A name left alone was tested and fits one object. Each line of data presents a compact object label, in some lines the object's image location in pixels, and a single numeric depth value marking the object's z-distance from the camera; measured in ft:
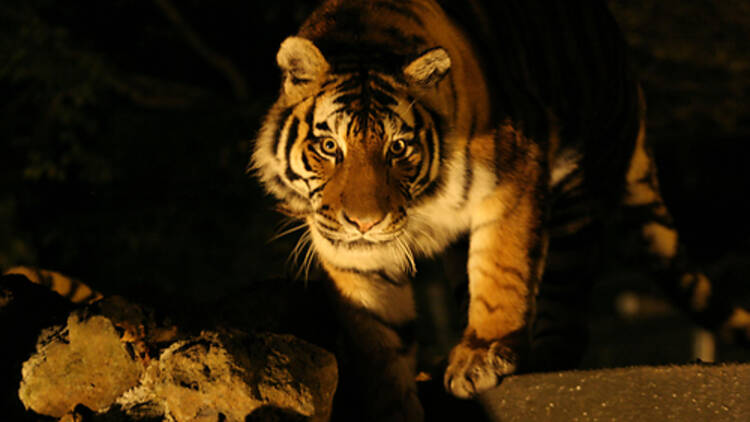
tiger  16.75
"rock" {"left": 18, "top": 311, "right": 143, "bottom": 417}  14.98
